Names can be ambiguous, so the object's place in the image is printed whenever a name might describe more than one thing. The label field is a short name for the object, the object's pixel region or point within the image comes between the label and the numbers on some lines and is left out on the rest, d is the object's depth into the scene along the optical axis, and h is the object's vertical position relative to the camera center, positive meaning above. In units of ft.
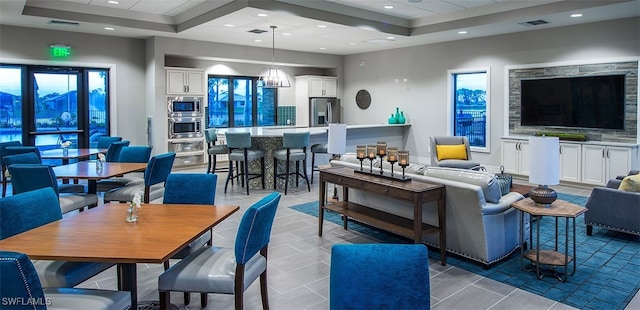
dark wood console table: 12.17 -2.03
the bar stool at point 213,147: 24.62 -0.80
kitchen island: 24.30 -0.39
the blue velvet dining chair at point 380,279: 6.14 -2.01
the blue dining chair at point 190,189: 11.35 -1.43
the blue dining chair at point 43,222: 8.23 -1.79
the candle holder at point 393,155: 13.88 -0.71
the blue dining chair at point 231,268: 7.91 -2.52
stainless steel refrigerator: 36.88 +1.84
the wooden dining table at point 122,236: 7.01 -1.83
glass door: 27.12 +1.57
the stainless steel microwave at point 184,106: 29.89 +1.85
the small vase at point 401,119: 33.53 +0.98
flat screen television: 23.11 +1.63
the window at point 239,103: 34.35 +2.41
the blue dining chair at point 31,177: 13.29 -1.29
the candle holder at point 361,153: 14.79 -0.69
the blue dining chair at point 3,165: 20.79 -1.40
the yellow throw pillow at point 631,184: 14.40 -1.72
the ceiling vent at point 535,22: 23.07 +5.75
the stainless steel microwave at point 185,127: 30.12 +0.42
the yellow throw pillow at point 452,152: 24.73 -1.12
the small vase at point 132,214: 8.95 -1.65
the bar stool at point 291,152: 22.70 -1.03
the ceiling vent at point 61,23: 23.72 +6.04
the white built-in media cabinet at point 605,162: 22.18 -1.56
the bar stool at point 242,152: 22.33 -1.01
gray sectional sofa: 12.09 -2.36
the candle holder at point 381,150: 14.60 -0.58
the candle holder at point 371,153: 14.49 -0.68
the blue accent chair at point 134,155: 18.29 -0.88
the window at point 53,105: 26.37 +1.80
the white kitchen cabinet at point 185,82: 29.71 +3.52
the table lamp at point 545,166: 11.63 -0.92
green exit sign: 26.44 +4.97
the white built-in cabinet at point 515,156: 26.18 -1.45
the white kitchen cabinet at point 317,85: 36.73 +3.98
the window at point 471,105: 29.35 +1.80
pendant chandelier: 26.12 +3.26
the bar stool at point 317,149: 25.38 -0.94
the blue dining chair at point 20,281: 5.57 -1.86
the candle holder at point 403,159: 13.48 -0.82
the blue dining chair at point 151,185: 15.23 -1.79
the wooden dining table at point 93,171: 14.49 -1.28
